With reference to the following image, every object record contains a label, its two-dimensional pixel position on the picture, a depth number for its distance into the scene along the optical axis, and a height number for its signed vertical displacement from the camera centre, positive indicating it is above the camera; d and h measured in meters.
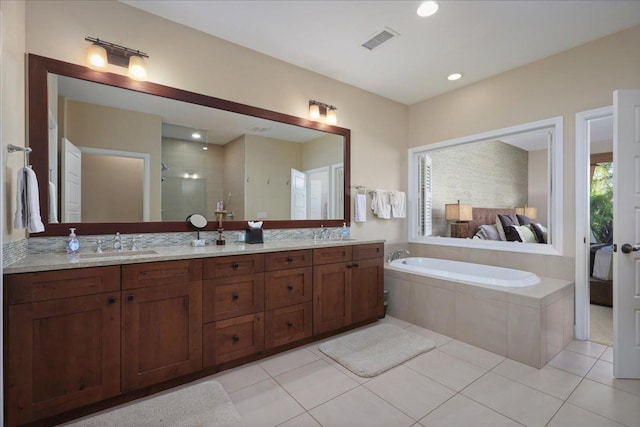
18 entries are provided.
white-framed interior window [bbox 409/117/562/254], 3.06 +0.35
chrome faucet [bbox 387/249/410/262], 4.02 -0.57
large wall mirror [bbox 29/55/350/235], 2.02 +0.47
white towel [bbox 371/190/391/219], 3.88 +0.11
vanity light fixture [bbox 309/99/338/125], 3.30 +1.15
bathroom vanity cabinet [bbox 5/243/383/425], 1.52 -0.70
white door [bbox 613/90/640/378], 2.13 -0.19
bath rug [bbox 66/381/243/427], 1.65 -1.17
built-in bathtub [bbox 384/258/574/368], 2.35 -0.87
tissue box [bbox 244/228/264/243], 2.73 -0.21
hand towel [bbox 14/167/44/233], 1.62 +0.05
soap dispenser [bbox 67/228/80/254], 2.00 -0.21
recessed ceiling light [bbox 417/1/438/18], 2.27 +1.59
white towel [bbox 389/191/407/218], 4.04 +0.12
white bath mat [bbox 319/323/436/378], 2.27 -1.17
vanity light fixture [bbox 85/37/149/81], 2.12 +1.15
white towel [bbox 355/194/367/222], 3.68 +0.06
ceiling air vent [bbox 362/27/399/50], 2.61 +1.59
